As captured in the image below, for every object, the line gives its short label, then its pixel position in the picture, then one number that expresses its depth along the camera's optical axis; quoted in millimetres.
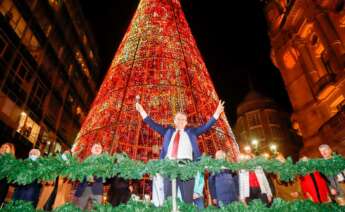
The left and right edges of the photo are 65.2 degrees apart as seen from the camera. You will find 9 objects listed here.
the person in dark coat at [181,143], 4613
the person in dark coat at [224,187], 5711
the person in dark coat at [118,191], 5973
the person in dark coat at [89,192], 5421
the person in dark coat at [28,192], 5387
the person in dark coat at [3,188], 5215
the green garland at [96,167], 3986
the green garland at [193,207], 3777
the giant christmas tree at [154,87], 8586
